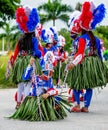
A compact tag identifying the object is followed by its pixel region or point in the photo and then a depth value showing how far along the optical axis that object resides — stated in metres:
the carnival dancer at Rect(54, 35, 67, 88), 14.28
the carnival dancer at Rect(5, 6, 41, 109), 10.03
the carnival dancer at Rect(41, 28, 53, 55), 10.68
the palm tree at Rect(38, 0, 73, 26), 53.58
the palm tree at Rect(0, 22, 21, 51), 59.00
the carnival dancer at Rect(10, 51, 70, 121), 8.95
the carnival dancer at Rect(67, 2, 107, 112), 10.23
